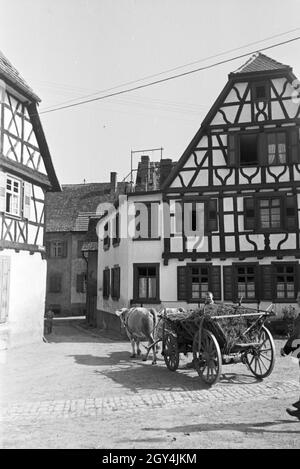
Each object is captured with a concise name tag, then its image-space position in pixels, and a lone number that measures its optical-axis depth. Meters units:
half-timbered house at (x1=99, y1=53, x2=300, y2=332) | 19.00
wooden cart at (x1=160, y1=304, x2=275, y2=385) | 8.77
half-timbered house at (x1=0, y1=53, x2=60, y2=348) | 14.52
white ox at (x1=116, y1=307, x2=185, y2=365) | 11.89
